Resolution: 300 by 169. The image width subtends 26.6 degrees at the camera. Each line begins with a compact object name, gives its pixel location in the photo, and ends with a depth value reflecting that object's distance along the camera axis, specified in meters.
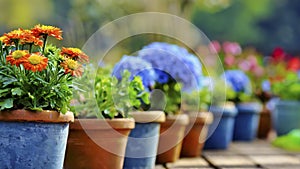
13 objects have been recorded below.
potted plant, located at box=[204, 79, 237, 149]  4.10
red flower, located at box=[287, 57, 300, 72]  5.79
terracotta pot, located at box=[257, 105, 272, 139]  5.24
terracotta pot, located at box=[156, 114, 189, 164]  3.35
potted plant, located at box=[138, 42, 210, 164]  3.37
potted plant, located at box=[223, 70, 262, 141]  4.67
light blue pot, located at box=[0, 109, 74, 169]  2.25
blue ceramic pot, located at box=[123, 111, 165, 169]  2.95
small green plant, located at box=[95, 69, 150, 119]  2.79
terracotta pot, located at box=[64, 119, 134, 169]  2.66
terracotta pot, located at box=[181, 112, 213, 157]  3.70
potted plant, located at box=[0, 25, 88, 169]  2.25
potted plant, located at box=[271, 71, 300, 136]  4.80
